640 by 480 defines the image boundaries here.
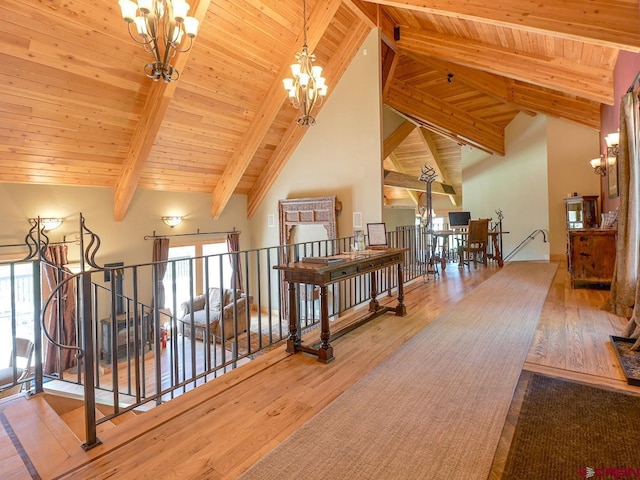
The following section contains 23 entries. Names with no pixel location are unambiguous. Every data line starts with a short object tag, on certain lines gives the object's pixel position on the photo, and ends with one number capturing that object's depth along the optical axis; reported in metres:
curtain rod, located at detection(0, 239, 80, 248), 5.12
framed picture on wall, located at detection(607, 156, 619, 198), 4.91
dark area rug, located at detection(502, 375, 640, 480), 1.53
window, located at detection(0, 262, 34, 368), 5.26
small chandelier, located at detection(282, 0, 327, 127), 3.94
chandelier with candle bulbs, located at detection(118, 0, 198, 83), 2.64
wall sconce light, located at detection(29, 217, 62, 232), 5.35
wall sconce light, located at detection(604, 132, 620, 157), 4.83
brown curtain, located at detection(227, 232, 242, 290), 8.23
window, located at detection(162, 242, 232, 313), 7.67
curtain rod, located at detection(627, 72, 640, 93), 3.28
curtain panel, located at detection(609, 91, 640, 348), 3.12
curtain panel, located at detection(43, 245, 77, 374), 5.48
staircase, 1.65
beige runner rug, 1.59
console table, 2.77
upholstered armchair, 6.90
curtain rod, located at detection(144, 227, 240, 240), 6.98
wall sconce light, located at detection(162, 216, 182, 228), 7.24
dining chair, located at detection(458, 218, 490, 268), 6.86
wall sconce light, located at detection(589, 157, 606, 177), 6.45
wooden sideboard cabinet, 4.46
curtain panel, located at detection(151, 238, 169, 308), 6.95
